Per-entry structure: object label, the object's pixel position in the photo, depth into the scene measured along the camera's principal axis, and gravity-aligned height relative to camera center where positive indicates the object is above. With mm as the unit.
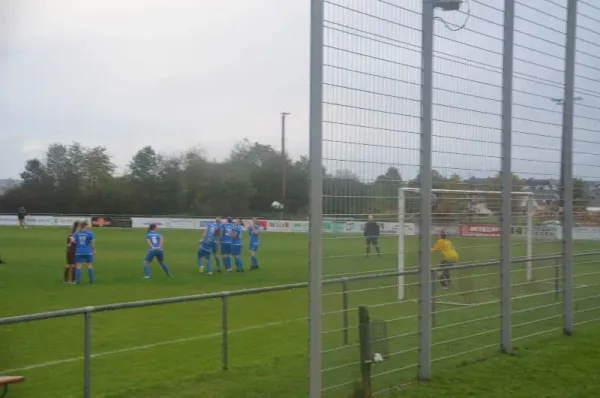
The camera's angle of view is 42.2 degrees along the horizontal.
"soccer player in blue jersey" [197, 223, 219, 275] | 21484 -1422
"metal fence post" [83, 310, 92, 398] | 5980 -1282
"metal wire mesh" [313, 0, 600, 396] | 5941 +176
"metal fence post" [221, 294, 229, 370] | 7746 -1431
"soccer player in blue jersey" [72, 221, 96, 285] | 18844 -1430
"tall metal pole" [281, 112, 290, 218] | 55812 +2311
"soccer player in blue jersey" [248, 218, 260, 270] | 23938 -1457
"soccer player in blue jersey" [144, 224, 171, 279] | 19770 -1490
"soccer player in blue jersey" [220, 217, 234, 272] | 22938 -1539
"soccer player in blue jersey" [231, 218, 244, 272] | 22750 -1501
